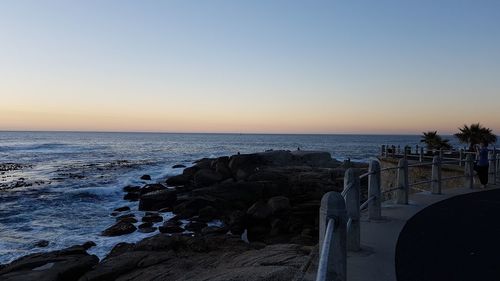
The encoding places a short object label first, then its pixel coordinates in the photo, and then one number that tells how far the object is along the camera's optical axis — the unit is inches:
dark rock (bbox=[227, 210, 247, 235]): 745.0
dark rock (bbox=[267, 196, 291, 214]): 814.5
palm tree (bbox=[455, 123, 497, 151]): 1285.2
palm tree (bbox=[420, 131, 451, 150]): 1466.5
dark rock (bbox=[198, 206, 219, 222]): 864.3
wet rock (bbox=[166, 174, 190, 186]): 1492.4
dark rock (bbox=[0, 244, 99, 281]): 388.2
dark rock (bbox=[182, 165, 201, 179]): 1539.1
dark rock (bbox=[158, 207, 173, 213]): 966.7
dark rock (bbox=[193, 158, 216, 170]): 1685.5
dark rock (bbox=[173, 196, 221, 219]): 899.2
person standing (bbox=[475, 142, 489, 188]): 544.1
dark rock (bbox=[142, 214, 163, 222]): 839.1
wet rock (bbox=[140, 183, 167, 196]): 1268.5
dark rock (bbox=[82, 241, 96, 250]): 620.7
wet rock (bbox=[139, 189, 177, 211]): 1008.2
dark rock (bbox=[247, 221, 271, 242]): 717.3
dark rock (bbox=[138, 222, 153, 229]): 766.7
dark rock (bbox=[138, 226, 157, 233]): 738.4
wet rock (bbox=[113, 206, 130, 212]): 973.8
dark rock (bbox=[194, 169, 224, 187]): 1409.9
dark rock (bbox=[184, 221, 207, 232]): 762.2
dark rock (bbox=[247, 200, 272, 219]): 797.2
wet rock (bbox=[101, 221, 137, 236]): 714.2
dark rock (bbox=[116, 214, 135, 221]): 864.5
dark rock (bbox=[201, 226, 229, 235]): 709.3
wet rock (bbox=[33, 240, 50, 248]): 657.2
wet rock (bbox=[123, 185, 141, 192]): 1311.8
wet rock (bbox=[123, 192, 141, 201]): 1179.3
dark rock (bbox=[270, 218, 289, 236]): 718.5
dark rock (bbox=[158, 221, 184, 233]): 743.7
